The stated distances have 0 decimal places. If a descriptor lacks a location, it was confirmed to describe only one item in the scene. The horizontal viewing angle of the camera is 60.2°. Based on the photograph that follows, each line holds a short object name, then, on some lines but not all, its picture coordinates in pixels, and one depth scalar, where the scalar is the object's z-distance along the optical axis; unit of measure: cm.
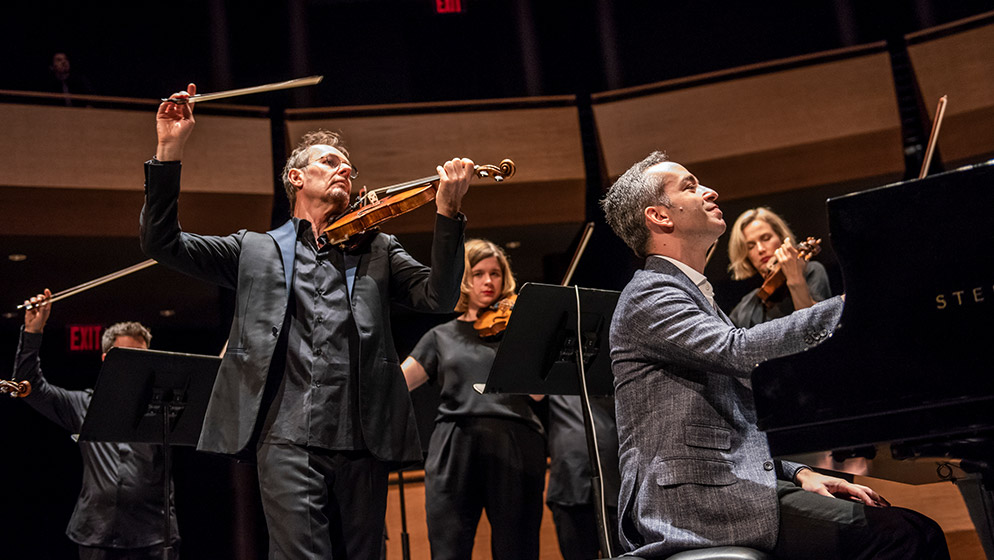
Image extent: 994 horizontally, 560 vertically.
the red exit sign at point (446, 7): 909
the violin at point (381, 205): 238
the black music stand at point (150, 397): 327
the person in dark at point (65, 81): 711
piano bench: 154
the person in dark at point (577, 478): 390
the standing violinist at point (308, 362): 208
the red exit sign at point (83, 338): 841
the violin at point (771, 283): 359
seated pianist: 156
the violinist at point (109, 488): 432
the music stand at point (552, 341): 272
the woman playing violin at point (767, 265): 335
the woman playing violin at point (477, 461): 329
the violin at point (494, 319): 365
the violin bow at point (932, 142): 347
